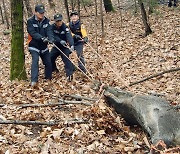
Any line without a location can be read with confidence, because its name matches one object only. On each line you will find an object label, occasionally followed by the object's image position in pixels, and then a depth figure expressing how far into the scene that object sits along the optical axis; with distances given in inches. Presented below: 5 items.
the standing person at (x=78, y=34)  396.2
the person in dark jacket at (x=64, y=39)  377.7
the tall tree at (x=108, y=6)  873.5
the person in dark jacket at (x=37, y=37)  348.5
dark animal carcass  196.1
